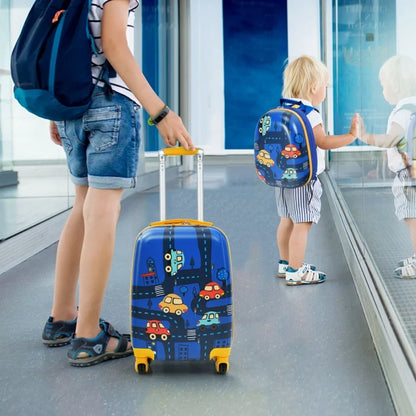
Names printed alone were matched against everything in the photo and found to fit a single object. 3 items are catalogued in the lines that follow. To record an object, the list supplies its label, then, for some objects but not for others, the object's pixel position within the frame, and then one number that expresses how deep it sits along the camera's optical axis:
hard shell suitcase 3.21
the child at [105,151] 3.26
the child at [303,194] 4.51
